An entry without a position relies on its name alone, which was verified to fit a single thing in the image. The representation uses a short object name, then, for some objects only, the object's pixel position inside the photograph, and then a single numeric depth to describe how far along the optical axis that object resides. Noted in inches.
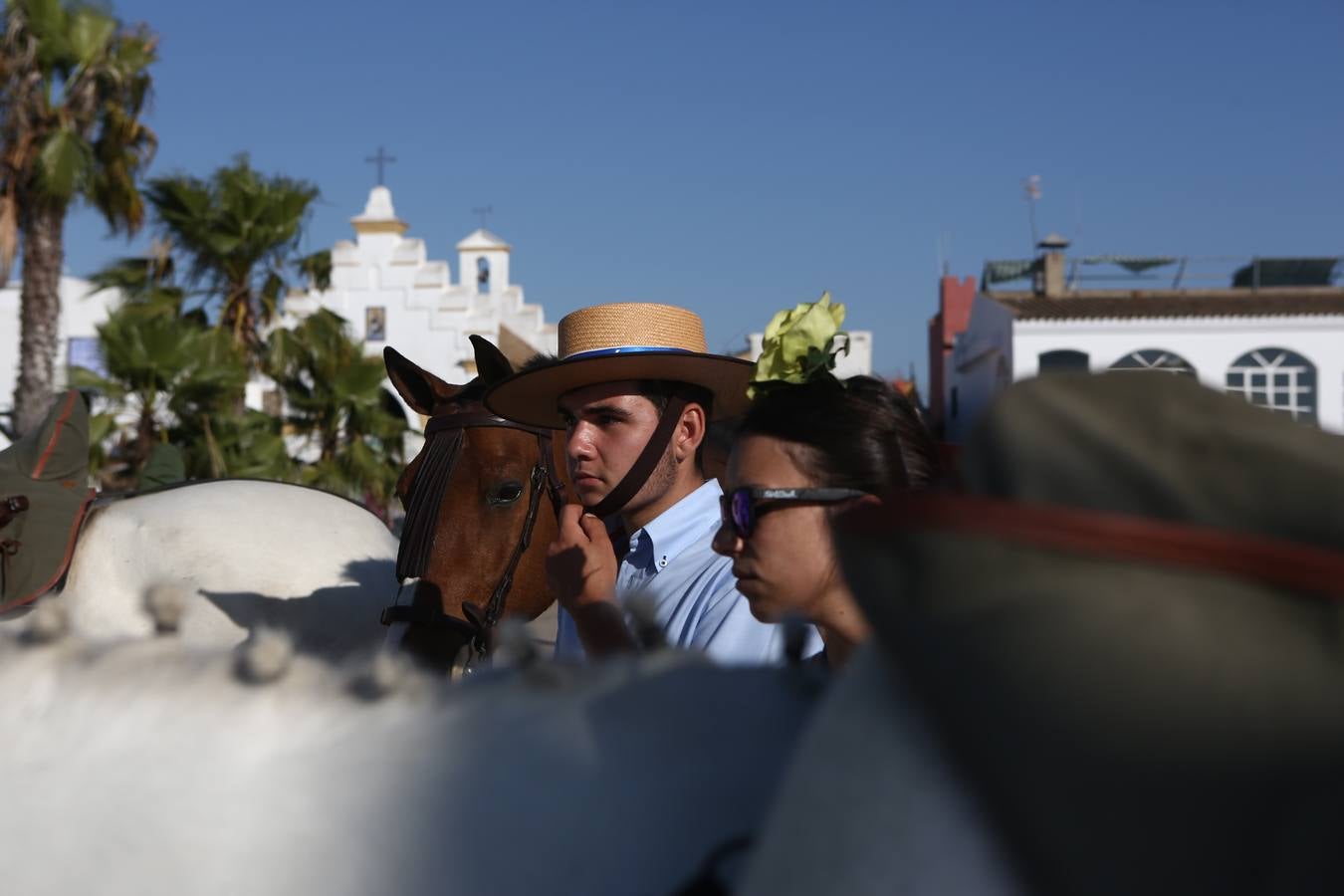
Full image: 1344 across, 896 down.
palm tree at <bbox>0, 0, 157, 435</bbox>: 595.2
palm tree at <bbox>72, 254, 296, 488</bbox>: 496.7
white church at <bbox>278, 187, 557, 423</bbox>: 1011.9
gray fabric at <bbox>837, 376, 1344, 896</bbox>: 21.7
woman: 73.0
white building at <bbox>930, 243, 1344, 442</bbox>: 966.4
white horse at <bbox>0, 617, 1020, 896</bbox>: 28.5
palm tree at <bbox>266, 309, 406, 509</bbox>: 587.2
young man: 103.7
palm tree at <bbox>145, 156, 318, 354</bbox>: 721.6
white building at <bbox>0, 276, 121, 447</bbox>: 1272.1
